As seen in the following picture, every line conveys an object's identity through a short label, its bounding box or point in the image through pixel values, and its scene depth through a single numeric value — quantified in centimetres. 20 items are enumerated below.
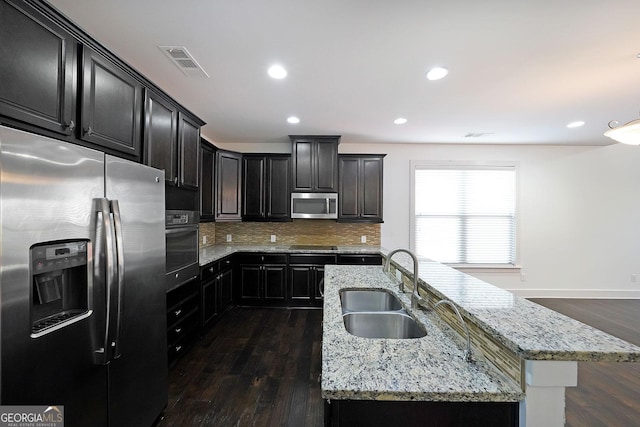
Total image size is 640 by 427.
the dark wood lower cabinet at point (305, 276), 409
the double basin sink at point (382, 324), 164
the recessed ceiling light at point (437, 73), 226
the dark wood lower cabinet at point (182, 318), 241
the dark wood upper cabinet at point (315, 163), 427
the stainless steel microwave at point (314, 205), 427
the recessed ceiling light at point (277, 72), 226
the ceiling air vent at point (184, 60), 200
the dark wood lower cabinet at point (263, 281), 410
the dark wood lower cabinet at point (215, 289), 310
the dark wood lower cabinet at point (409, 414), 90
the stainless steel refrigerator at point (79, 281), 98
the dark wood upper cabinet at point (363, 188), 439
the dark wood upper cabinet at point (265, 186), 440
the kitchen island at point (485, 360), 84
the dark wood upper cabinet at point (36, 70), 115
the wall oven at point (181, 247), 233
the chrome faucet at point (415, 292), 169
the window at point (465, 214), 479
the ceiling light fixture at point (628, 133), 228
